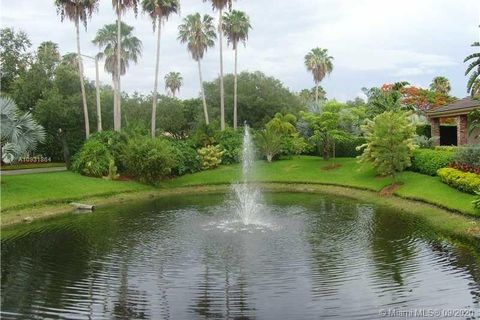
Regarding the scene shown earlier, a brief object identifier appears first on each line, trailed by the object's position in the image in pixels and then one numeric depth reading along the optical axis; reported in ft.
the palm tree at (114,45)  151.64
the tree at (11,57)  155.63
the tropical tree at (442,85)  232.82
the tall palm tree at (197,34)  165.78
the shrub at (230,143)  144.05
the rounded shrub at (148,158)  113.91
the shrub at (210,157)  136.87
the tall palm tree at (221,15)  156.66
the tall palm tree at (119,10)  133.08
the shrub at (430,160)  98.24
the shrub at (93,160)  118.01
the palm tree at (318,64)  235.81
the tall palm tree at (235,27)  167.43
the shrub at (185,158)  127.13
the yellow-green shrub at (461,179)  78.74
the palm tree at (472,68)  83.32
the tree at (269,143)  143.64
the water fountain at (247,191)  80.43
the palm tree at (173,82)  328.90
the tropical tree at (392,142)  101.95
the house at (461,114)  117.50
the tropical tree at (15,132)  89.56
